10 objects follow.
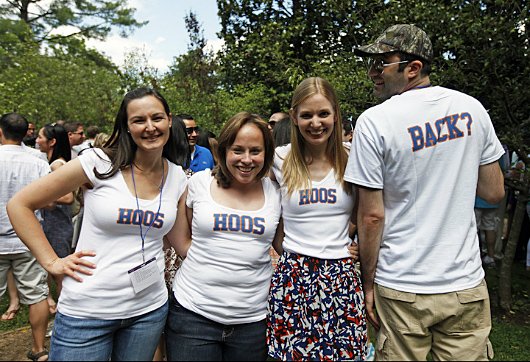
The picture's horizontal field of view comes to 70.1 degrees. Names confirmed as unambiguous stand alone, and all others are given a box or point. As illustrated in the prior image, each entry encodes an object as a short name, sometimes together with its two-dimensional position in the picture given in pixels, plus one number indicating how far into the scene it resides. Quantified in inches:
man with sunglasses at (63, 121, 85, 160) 267.7
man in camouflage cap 72.6
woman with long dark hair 73.5
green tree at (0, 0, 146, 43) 691.4
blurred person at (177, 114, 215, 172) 181.9
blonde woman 77.5
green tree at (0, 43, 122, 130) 548.4
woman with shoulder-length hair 80.5
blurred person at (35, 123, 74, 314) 174.9
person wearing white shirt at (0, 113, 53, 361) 144.3
